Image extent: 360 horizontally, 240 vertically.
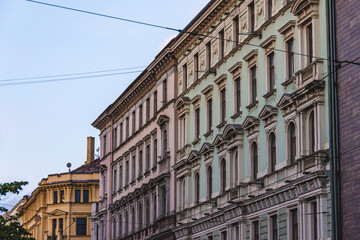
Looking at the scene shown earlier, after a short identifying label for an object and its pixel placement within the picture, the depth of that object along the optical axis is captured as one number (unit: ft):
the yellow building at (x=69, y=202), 331.98
